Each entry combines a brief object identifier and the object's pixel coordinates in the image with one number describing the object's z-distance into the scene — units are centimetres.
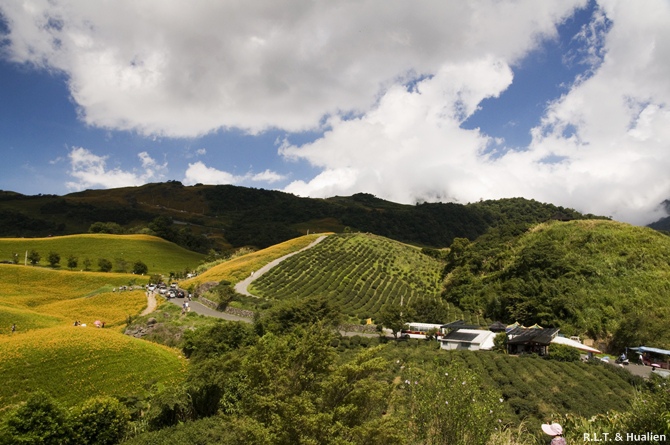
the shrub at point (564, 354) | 3541
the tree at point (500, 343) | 3967
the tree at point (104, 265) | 7018
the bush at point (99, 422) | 1716
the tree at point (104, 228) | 10719
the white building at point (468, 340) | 4116
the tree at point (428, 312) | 5256
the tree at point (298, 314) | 3603
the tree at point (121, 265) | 7282
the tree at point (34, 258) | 6750
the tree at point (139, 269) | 7288
